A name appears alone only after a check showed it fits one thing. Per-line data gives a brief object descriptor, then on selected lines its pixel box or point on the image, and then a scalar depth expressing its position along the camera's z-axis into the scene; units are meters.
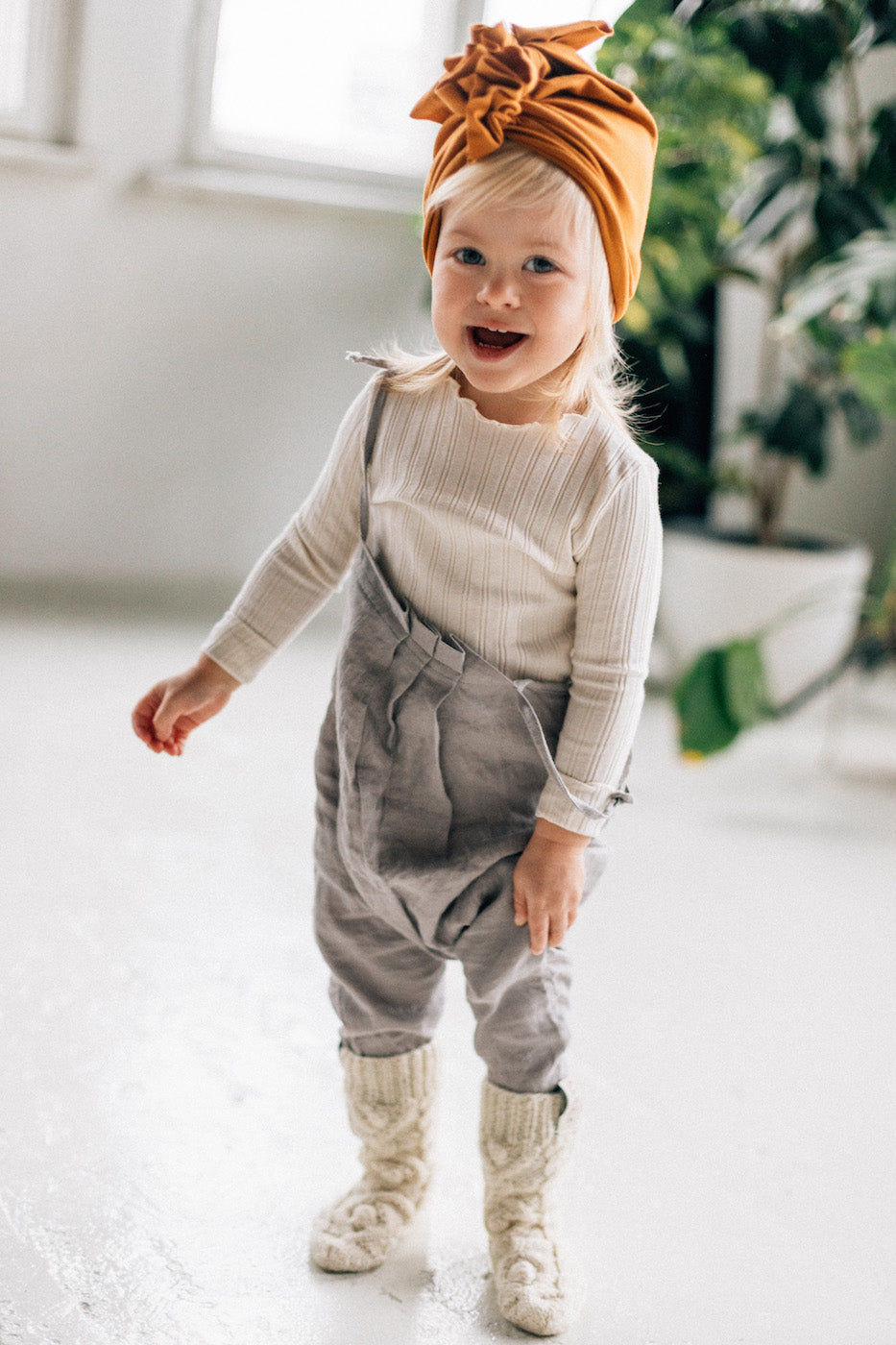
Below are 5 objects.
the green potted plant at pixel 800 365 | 1.83
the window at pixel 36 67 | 2.23
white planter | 2.15
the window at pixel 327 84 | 2.41
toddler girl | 0.75
